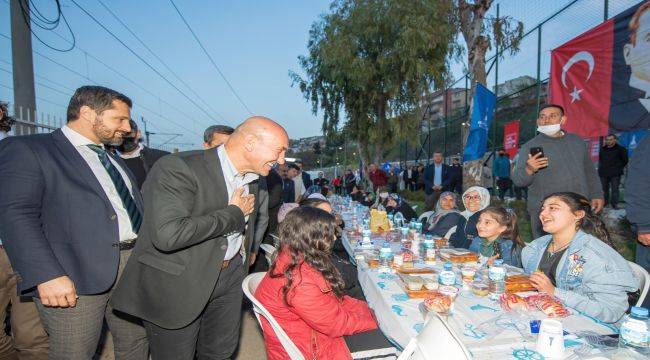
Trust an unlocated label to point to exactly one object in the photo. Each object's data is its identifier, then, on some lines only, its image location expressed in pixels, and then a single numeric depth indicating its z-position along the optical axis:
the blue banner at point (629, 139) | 6.45
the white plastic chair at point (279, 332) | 1.65
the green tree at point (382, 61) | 12.12
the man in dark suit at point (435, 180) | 8.94
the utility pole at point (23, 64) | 4.20
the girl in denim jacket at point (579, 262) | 1.77
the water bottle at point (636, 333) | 1.29
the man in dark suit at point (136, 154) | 2.89
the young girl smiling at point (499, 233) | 2.95
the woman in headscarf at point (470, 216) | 3.66
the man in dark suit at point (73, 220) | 1.53
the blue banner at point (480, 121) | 7.02
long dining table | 1.38
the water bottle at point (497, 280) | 1.98
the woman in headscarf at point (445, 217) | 4.11
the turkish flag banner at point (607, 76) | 4.82
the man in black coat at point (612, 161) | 6.85
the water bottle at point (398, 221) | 4.63
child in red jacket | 1.71
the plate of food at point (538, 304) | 1.69
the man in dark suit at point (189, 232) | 1.55
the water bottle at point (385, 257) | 2.66
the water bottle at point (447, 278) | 2.06
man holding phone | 3.24
